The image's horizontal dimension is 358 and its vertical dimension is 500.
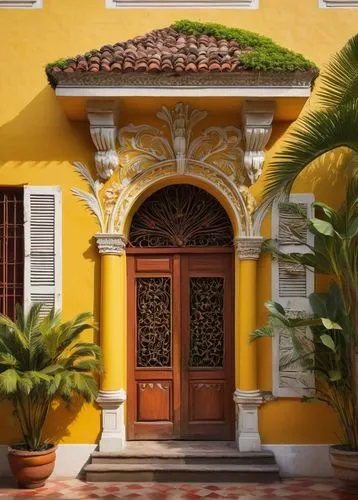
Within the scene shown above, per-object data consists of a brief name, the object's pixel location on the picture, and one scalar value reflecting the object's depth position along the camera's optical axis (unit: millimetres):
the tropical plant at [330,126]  7152
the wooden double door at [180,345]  8586
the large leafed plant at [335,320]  7383
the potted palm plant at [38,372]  7520
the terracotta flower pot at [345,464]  7266
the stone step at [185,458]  7938
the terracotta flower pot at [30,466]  7551
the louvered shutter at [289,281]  8234
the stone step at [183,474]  7762
